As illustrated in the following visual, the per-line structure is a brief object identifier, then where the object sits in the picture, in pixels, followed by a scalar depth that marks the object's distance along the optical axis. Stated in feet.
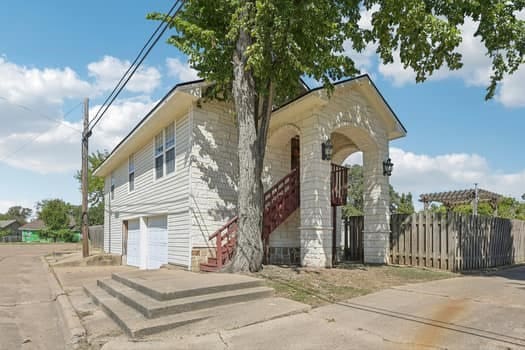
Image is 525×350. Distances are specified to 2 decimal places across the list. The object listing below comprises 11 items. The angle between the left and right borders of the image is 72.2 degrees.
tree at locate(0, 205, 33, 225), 359.79
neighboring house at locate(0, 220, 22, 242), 211.82
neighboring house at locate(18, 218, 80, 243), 177.37
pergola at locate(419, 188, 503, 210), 49.51
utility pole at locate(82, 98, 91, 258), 52.70
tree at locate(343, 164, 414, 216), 151.43
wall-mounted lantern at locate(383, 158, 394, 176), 37.22
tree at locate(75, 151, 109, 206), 129.70
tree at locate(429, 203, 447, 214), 88.25
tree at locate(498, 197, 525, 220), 73.46
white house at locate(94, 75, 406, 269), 31.83
